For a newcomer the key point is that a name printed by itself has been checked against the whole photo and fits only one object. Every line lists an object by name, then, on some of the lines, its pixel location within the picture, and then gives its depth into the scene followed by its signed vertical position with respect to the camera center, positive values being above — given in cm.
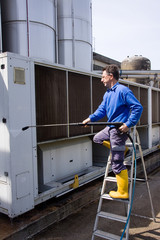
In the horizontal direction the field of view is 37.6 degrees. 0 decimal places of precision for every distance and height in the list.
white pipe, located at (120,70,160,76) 982 +166
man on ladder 287 -3
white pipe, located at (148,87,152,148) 754 -10
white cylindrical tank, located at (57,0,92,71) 533 +188
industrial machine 315 +18
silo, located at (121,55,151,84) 1209 +253
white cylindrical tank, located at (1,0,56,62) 421 +156
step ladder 279 -132
